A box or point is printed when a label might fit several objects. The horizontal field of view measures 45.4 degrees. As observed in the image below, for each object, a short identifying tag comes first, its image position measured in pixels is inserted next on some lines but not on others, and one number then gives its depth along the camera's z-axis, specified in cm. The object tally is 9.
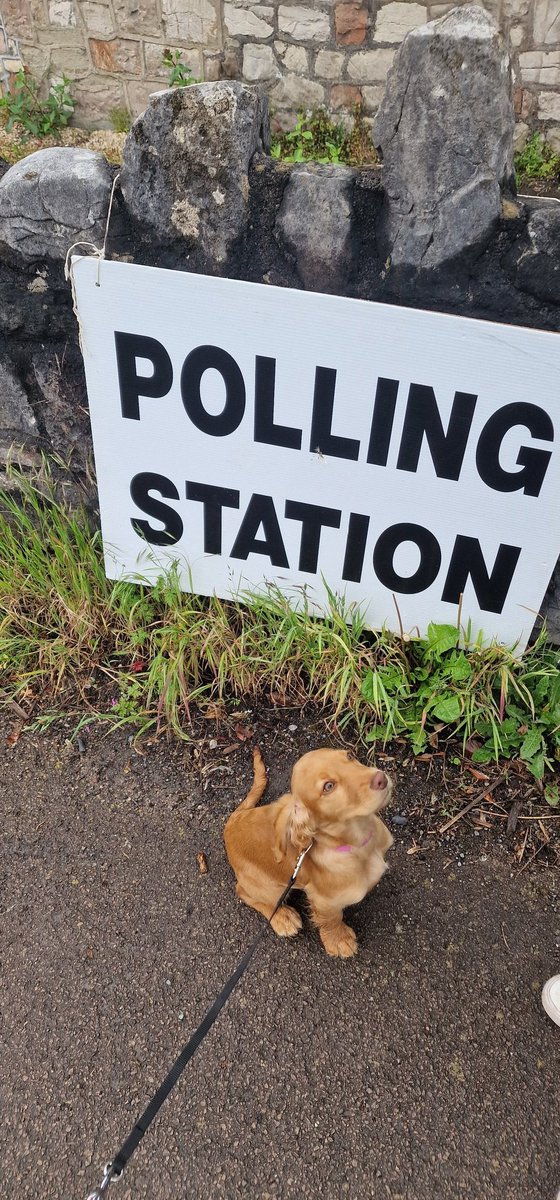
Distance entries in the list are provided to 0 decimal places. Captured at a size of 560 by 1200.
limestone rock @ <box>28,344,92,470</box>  229
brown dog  154
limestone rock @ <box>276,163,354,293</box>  179
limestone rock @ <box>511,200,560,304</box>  169
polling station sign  180
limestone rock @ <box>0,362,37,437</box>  238
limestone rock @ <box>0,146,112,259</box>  190
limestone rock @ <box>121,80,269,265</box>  172
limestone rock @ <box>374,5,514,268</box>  152
